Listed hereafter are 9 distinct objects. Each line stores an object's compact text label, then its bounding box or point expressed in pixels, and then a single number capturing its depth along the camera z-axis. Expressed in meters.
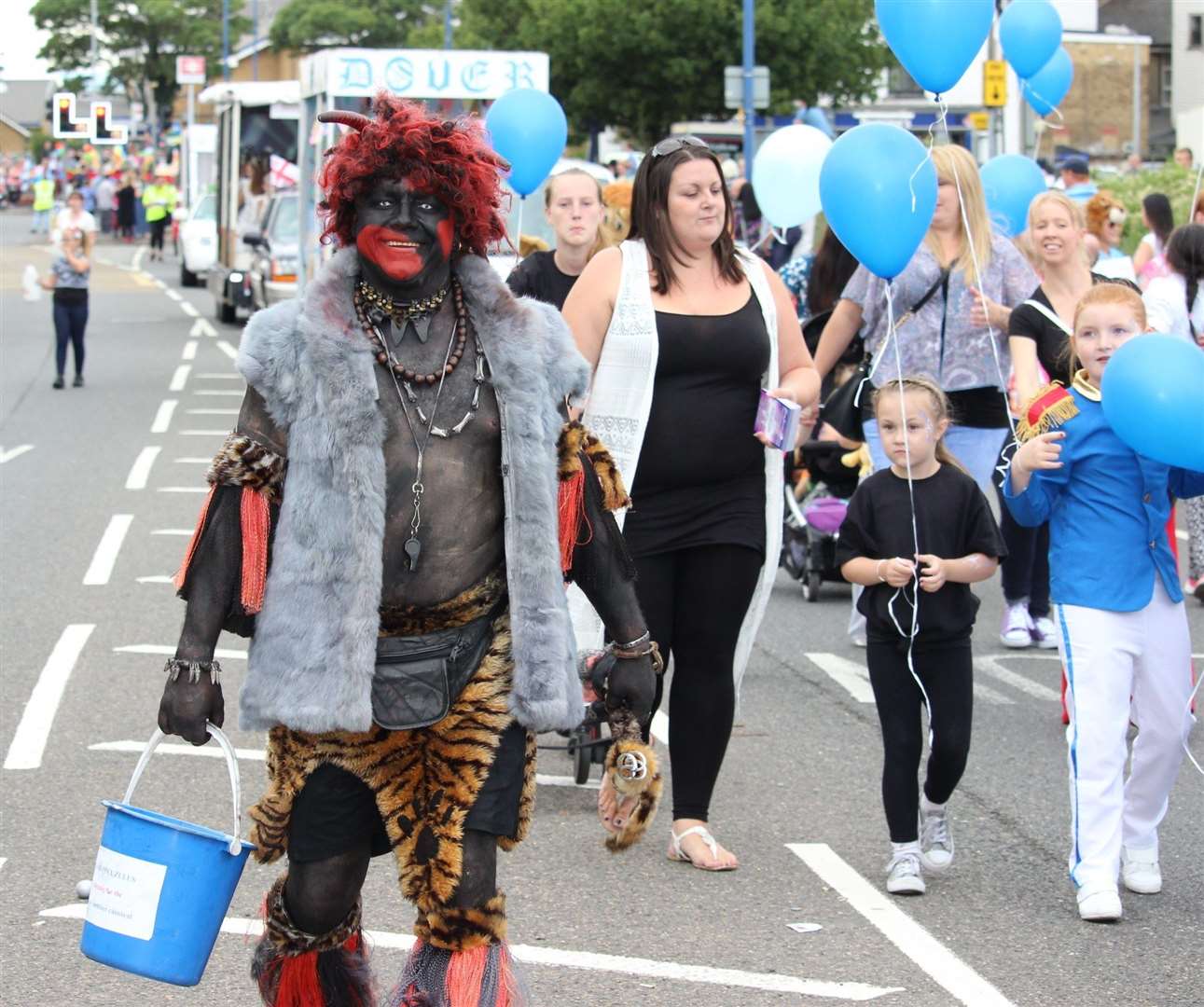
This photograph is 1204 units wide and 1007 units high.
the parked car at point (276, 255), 23.39
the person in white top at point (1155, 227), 13.73
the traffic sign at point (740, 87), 25.61
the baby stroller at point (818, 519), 9.62
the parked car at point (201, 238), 35.75
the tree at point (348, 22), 83.19
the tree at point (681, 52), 41.28
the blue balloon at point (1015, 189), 11.16
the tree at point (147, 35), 82.31
